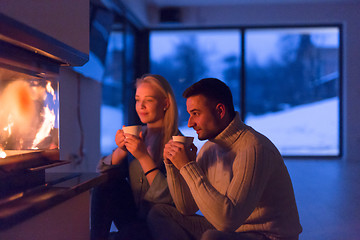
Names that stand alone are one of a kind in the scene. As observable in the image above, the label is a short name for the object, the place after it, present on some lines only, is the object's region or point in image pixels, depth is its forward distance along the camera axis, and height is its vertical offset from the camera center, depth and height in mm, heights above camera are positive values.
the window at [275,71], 6184 +891
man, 1054 -230
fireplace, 1015 +52
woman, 1429 -249
